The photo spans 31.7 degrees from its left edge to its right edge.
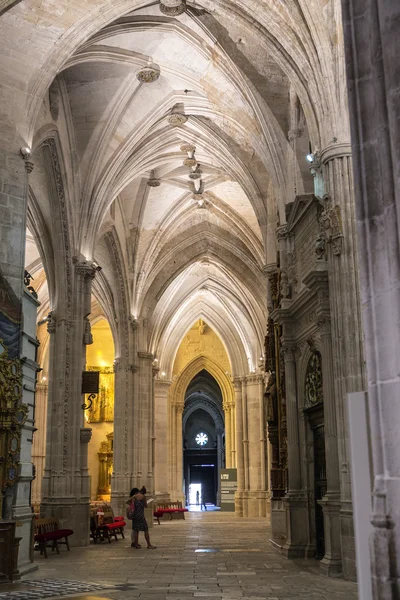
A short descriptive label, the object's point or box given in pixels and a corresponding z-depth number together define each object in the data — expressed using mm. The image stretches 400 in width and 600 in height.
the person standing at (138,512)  14438
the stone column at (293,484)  12984
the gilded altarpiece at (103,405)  33000
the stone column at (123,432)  23719
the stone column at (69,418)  16031
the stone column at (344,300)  9633
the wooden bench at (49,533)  12923
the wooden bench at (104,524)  16688
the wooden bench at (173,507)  26175
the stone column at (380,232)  3996
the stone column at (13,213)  11000
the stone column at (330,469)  10234
